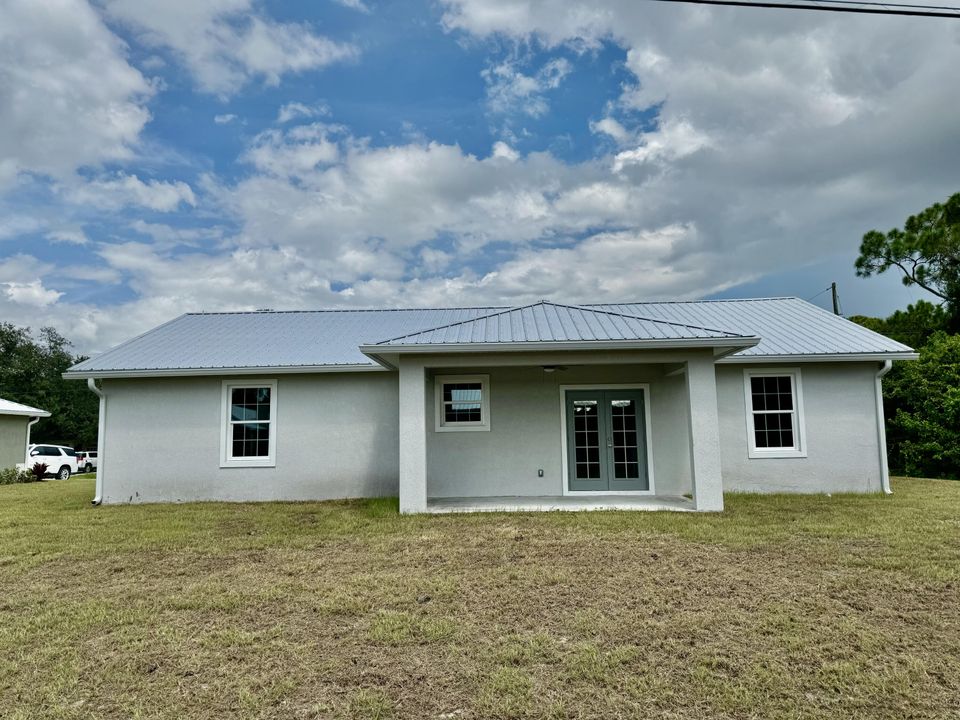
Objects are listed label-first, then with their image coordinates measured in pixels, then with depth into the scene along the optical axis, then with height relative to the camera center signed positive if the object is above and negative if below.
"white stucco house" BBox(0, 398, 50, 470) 20.44 +0.26
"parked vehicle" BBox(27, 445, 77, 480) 23.06 -0.87
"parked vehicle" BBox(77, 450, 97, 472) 26.60 -1.18
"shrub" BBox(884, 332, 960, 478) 15.62 +0.34
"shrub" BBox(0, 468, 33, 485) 19.14 -1.30
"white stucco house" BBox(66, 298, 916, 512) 11.07 +0.09
